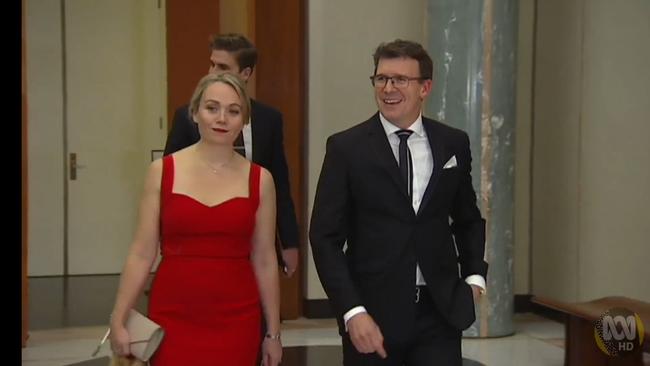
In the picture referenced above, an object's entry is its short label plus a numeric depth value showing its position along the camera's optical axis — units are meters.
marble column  6.66
